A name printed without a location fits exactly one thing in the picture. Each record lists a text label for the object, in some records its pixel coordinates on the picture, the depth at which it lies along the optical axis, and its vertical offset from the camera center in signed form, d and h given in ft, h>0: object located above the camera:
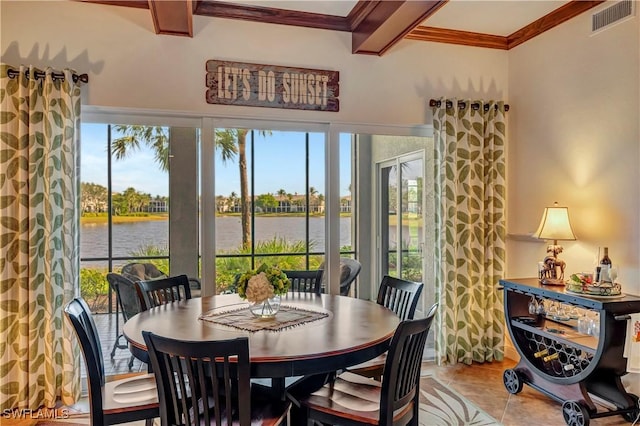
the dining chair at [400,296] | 9.12 -1.79
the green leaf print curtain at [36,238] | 10.12 -0.47
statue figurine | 10.98 -1.43
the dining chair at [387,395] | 6.25 -2.87
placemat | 7.39 -1.85
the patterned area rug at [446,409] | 9.55 -4.49
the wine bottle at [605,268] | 9.34 -1.20
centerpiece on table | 7.70 -1.30
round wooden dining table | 6.05 -1.89
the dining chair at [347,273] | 12.93 -1.75
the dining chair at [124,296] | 10.90 -1.98
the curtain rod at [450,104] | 12.93 +3.18
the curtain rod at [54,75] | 10.10 +3.32
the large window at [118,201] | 11.41 +0.41
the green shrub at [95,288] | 11.47 -1.85
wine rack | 8.82 -3.14
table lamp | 10.68 -0.59
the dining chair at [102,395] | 6.61 -2.85
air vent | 9.93 +4.56
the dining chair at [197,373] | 5.38 -2.01
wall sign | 11.71 +3.49
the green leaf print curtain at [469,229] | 12.94 -0.47
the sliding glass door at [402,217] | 13.64 -0.13
